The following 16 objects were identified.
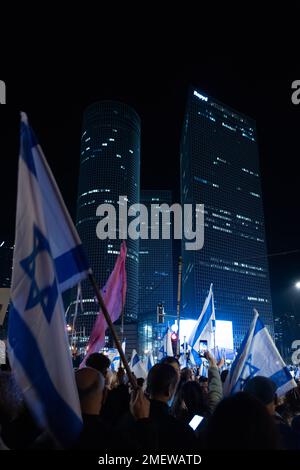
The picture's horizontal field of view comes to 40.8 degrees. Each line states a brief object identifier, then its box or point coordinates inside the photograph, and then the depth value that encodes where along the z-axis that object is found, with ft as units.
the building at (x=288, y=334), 292.40
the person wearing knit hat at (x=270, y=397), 13.44
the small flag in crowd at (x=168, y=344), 73.58
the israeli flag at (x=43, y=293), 10.18
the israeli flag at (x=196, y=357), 45.90
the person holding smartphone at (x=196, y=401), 18.43
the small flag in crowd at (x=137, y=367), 50.06
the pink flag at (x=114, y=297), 27.50
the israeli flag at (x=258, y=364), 21.49
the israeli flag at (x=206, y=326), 43.78
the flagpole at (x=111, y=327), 11.33
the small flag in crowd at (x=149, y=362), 57.50
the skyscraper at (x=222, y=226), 541.75
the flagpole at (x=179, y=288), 59.11
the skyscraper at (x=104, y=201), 561.02
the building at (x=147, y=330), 434.71
